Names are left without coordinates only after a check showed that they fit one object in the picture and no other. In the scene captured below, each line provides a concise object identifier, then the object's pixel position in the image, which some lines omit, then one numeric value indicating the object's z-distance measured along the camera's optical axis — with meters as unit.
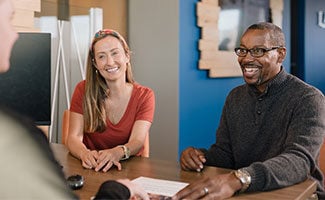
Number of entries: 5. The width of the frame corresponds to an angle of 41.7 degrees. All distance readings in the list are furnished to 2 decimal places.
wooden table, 1.35
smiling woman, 2.12
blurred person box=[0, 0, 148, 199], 0.53
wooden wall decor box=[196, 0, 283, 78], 3.68
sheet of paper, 1.34
